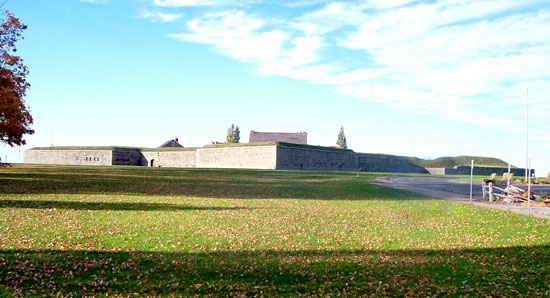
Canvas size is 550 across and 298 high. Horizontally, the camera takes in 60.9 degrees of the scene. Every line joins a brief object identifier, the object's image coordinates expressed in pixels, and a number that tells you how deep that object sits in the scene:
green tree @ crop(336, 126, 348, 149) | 107.69
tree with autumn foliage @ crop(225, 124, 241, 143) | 104.69
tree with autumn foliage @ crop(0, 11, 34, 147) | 27.59
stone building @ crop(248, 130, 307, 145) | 85.94
